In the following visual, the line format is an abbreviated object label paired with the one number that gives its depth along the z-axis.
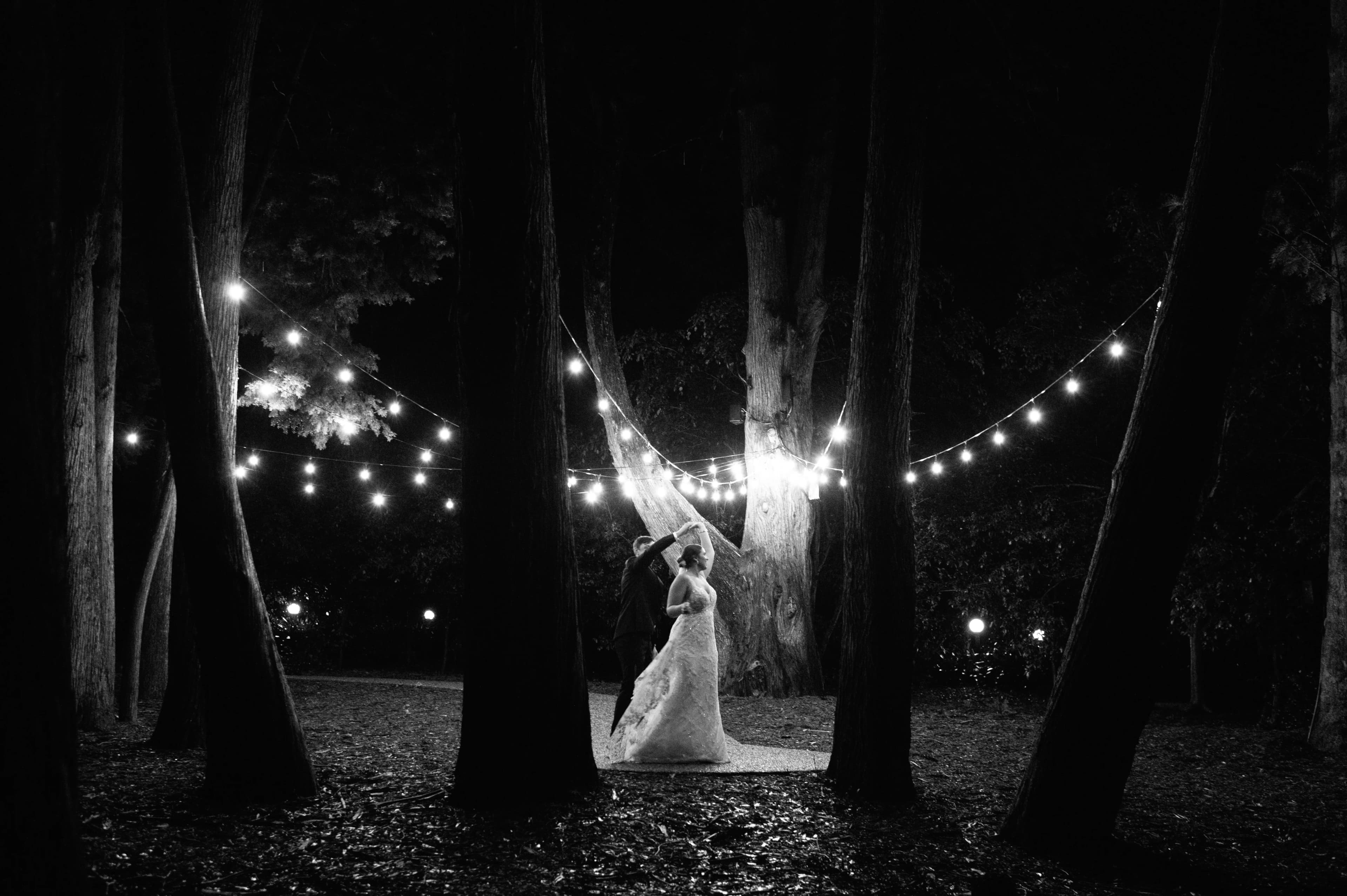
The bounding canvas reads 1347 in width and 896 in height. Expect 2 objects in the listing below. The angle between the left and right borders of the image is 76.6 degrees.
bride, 5.96
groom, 7.36
